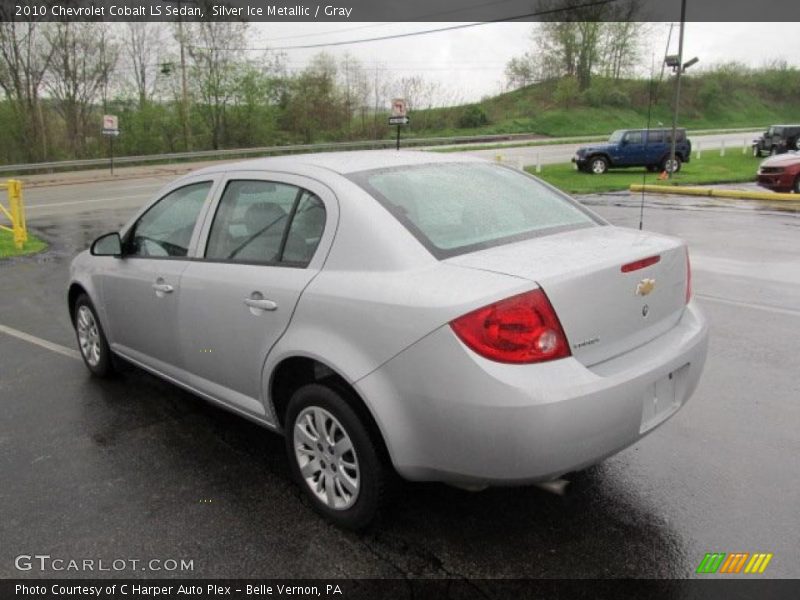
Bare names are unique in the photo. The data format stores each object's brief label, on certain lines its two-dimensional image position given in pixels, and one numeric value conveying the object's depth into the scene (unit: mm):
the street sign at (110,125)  27905
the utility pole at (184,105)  37766
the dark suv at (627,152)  24875
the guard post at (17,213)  10992
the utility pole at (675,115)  18016
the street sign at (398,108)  19562
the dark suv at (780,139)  29328
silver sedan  2506
